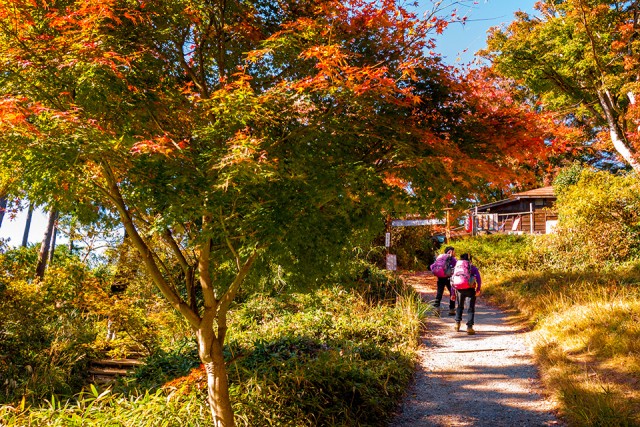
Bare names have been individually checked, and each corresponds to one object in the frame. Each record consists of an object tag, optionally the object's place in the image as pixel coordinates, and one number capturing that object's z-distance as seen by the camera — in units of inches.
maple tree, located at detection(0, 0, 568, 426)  134.3
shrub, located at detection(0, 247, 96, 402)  277.9
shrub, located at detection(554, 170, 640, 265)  481.1
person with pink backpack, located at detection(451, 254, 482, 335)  326.6
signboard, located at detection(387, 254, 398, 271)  530.2
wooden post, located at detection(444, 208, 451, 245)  762.8
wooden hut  979.0
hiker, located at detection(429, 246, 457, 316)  404.8
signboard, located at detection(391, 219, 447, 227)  511.9
